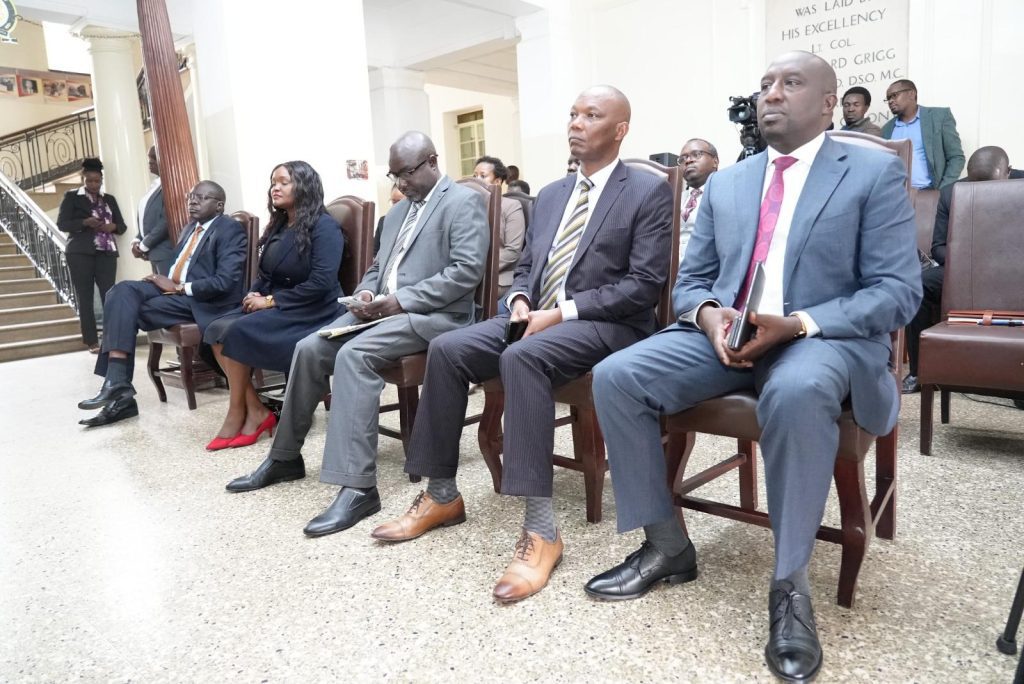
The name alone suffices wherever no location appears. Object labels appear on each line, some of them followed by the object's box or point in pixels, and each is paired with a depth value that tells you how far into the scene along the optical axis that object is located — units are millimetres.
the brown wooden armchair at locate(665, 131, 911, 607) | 1439
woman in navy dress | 2770
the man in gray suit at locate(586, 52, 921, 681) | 1317
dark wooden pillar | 4387
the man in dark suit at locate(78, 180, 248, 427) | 3434
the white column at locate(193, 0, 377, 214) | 4406
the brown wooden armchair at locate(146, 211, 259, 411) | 3479
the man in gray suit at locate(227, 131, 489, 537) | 2113
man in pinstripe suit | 1783
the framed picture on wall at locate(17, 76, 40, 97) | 12344
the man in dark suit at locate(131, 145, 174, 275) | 4797
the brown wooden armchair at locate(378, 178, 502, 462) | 2463
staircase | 6156
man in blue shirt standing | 4781
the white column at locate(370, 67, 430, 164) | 8492
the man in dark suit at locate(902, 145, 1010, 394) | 3164
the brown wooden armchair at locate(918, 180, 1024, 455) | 2227
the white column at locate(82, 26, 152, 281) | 6531
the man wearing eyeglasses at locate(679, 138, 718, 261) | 3439
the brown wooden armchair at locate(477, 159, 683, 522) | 1904
